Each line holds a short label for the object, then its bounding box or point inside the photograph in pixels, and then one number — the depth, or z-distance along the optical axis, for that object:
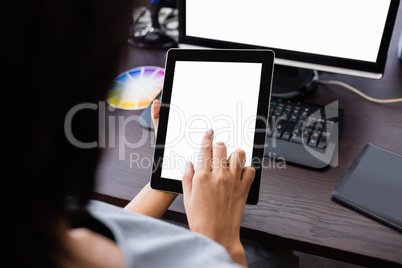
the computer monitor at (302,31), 0.65
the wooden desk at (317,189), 0.50
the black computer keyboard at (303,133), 0.62
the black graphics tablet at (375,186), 0.52
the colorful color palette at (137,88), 0.76
